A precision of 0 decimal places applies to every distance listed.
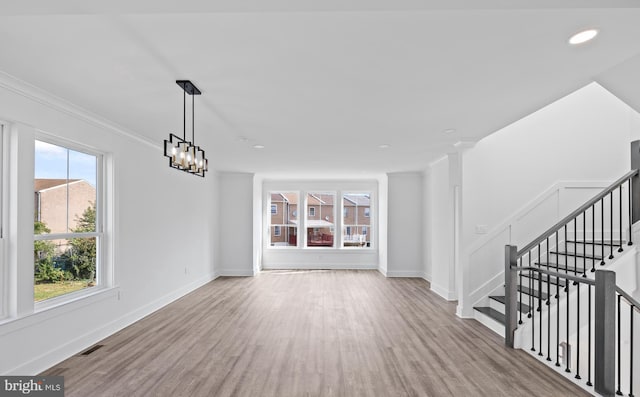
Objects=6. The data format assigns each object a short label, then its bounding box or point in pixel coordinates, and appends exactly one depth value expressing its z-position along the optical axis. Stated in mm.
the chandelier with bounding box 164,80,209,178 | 3199
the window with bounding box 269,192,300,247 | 10828
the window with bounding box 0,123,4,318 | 3203
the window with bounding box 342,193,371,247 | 10766
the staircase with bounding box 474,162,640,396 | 2949
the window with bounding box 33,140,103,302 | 3701
